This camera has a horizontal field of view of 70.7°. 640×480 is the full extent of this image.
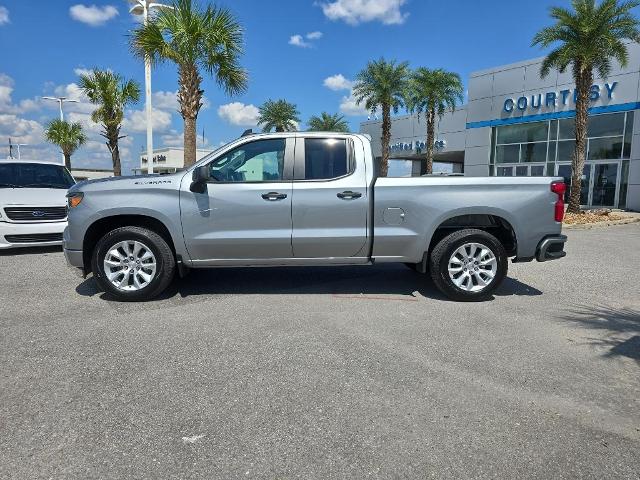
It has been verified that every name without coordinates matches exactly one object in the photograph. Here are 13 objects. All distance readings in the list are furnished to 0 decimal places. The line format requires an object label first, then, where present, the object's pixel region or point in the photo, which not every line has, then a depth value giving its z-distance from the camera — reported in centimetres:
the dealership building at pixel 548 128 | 2227
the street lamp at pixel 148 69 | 1472
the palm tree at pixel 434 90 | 2802
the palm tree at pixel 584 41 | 1673
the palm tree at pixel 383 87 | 2873
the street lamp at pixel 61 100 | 3490
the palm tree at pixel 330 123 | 4047
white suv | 822
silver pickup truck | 520
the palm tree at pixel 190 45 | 1387
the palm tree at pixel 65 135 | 3956
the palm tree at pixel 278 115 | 3781
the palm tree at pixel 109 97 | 2267
